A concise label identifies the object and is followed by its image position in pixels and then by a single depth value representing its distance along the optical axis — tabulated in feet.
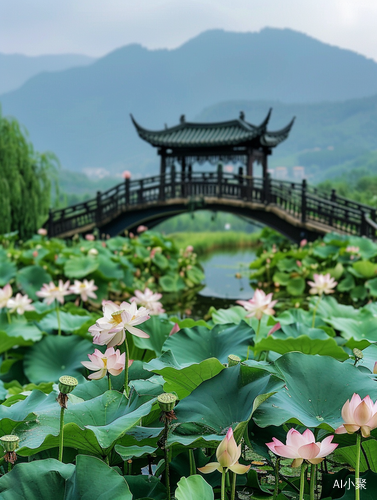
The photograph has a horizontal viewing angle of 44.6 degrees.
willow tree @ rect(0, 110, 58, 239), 33.15
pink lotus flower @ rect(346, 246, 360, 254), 23.50
